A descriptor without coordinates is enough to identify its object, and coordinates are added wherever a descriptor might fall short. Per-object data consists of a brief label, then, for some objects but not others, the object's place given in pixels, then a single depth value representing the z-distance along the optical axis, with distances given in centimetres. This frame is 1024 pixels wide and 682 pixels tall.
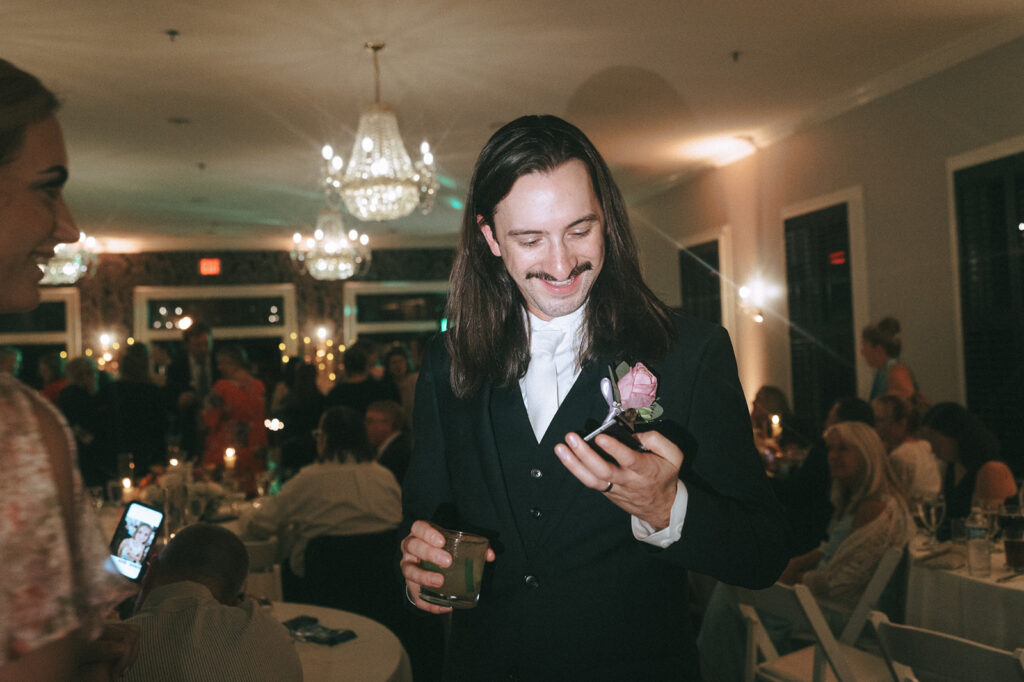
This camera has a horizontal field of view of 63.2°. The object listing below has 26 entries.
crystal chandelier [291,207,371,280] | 869
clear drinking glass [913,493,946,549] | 363
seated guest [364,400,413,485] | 491
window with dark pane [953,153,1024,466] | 541
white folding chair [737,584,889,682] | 262
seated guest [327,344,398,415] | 581
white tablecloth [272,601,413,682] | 220
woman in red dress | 519
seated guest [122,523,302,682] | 175
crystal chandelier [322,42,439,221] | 508
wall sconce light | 865
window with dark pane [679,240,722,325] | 1000
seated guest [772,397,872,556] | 396
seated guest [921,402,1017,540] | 399
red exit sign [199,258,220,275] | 1451
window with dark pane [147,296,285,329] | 1446
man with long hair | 123
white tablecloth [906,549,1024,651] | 304
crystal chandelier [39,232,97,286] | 893
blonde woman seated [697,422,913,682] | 340
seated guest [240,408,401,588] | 371
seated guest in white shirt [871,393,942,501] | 454
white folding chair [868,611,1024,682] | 207
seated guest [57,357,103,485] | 582
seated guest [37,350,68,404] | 697
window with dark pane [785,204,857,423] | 734
